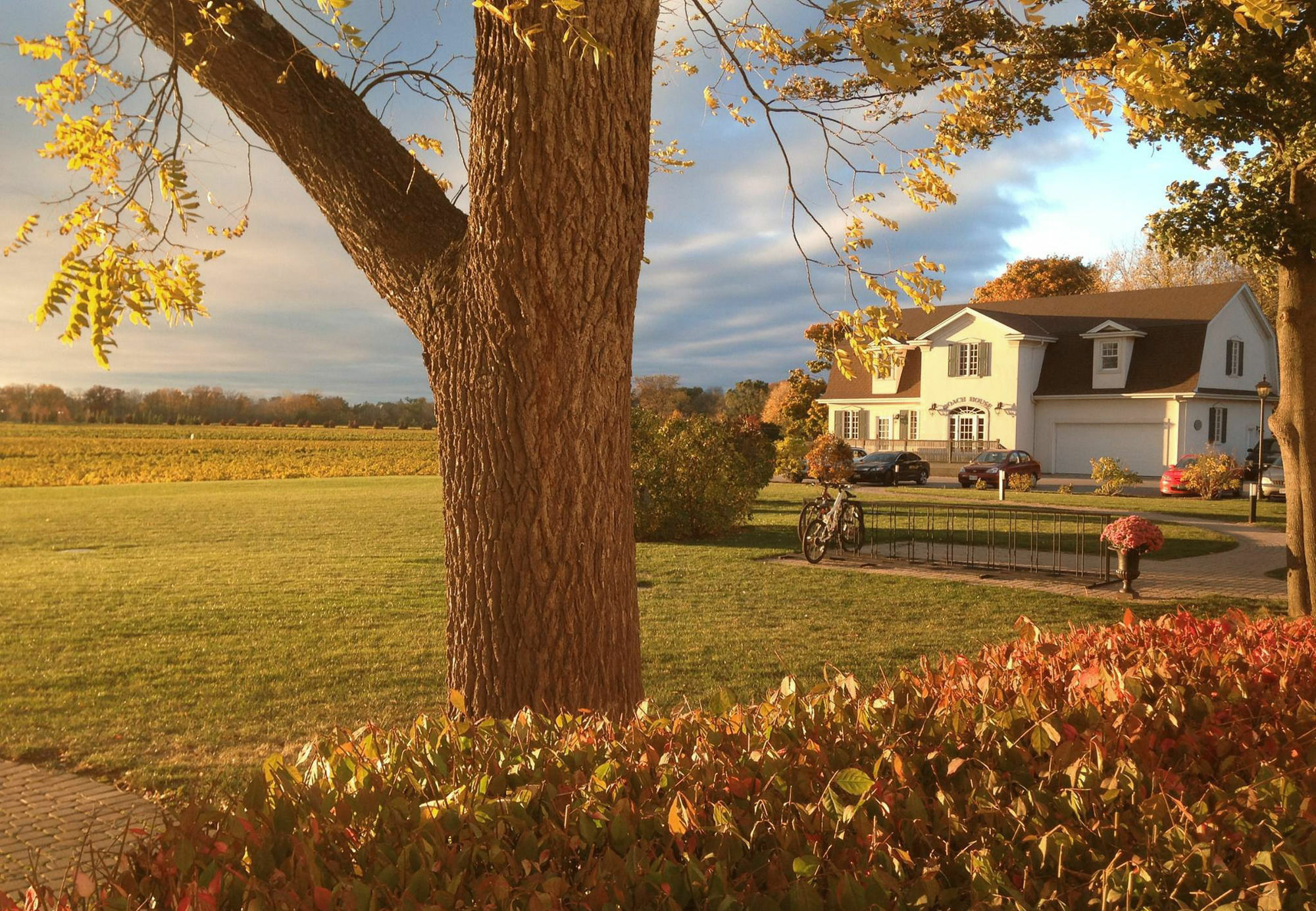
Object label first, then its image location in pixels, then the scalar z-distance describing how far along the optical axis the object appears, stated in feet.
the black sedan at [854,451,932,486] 115.34
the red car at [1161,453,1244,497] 99.50
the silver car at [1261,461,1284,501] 92.94
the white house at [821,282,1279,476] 125.70
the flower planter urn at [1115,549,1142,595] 39.11
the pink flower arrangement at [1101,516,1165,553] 38.22
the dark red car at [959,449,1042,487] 112.27
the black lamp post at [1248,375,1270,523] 72.49
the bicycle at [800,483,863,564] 50.75
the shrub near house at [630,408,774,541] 60.54
